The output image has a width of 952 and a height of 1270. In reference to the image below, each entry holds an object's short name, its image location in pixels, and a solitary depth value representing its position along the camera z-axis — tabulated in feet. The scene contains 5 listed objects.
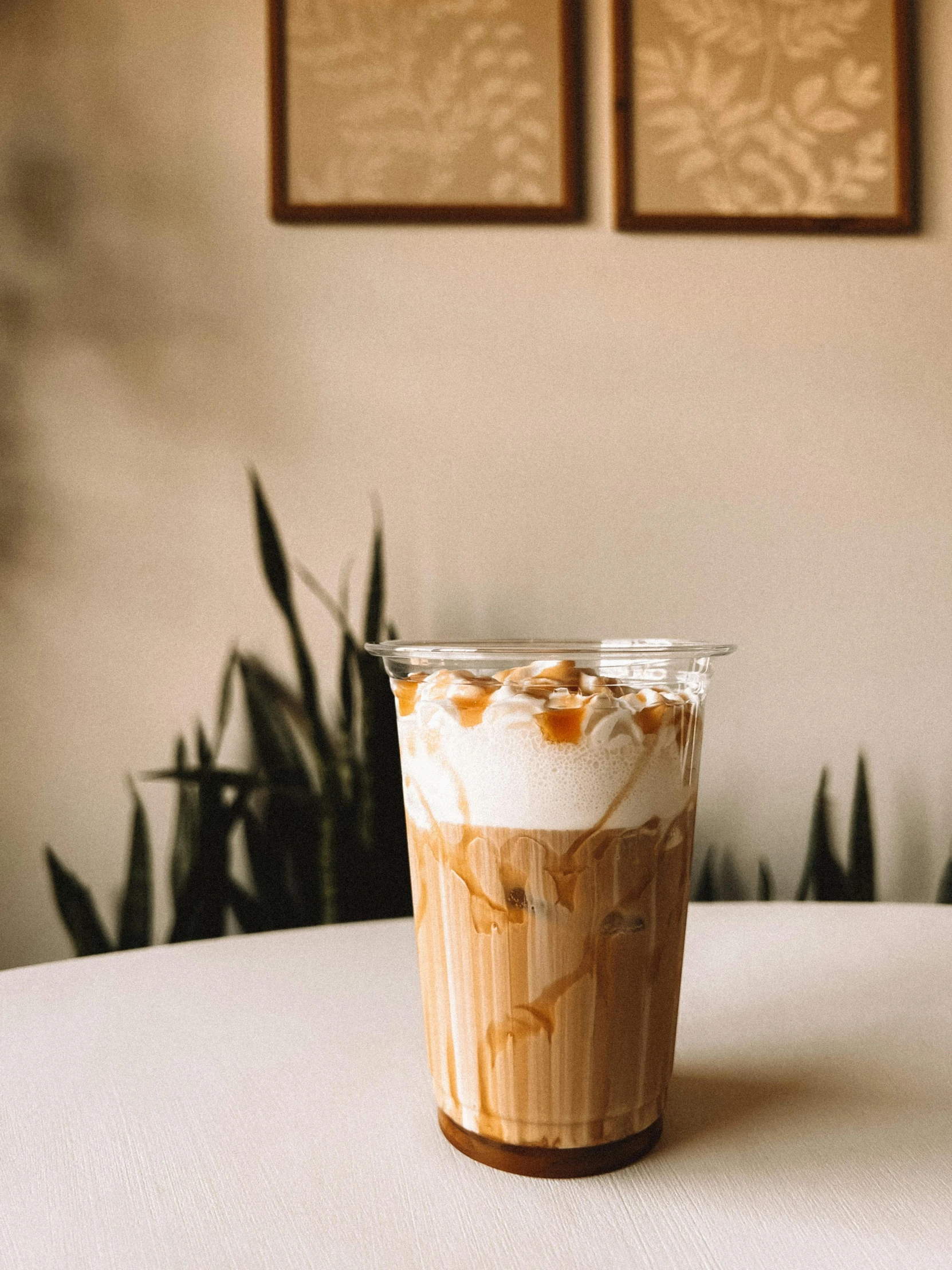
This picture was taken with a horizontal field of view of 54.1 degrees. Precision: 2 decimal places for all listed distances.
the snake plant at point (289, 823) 4.09
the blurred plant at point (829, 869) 4.34
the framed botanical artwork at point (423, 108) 4.32
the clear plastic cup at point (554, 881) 1.30
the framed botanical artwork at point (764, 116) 4.44
